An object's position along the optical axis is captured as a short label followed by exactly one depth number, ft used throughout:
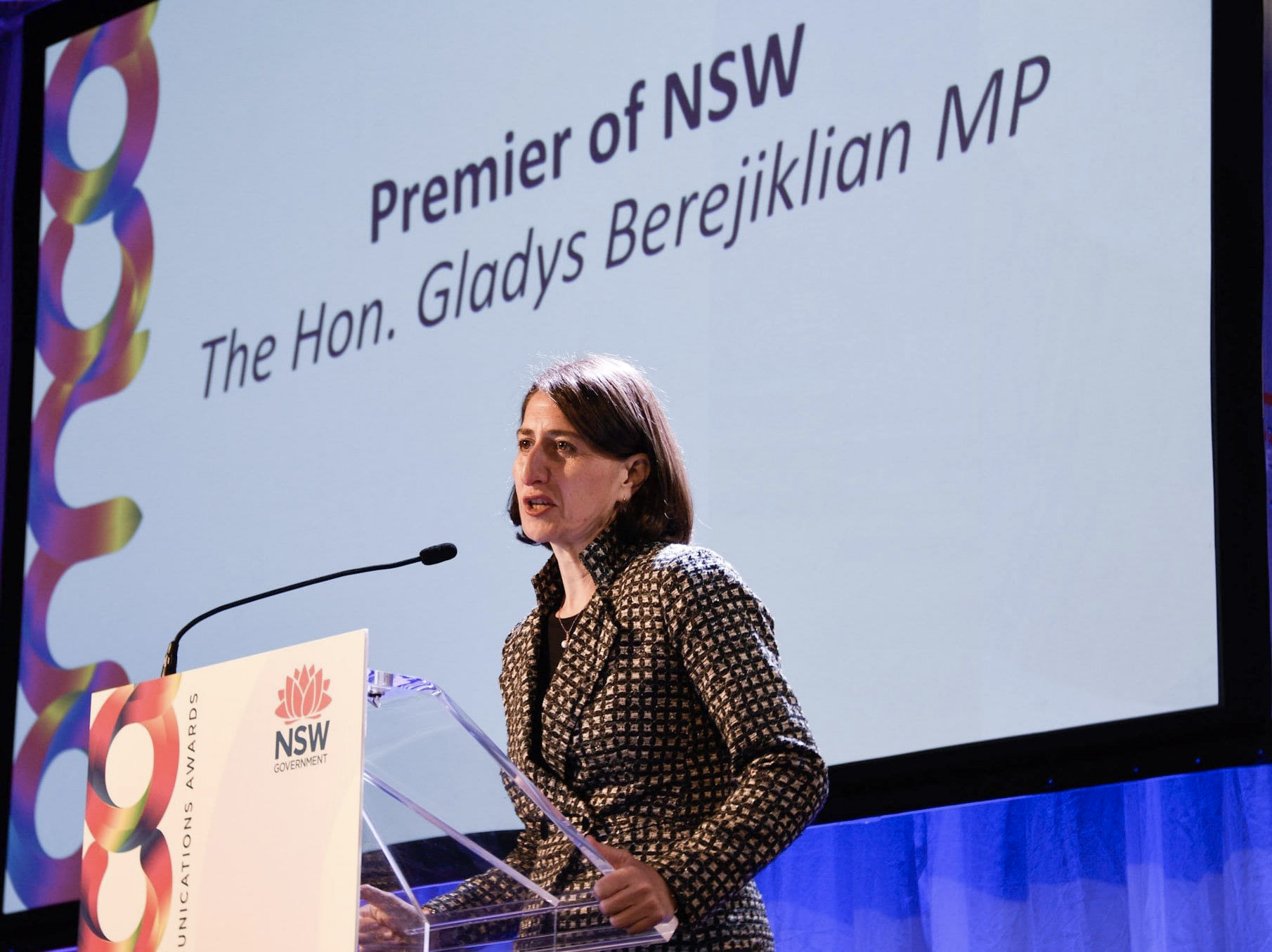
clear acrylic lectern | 9.24
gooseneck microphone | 10.07
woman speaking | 9.82
